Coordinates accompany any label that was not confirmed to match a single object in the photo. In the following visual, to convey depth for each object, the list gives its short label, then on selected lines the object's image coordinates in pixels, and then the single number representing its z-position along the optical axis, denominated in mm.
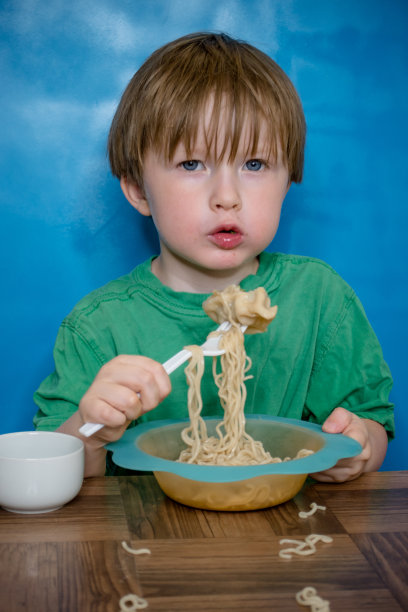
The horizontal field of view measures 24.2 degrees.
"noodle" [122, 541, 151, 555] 489
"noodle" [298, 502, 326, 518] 536
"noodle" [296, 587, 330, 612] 441
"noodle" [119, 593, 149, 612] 440
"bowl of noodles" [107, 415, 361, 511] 511
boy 686
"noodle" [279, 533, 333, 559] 489
